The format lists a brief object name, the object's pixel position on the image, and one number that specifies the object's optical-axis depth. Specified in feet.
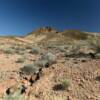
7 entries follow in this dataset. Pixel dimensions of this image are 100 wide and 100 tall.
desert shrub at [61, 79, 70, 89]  11.20
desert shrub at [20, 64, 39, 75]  14.28
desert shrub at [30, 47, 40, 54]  25.48
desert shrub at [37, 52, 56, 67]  15.56
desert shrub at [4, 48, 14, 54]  24.65
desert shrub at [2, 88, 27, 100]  10.29
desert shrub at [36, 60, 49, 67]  15.49
